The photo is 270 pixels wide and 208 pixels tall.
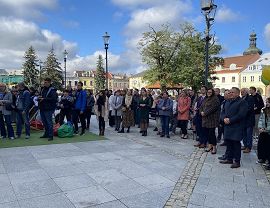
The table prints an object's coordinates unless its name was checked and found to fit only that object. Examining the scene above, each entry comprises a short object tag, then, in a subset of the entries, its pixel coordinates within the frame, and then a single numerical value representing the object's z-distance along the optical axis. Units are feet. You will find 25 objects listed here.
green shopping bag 23.40
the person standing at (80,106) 24.68
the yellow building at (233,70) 174.70
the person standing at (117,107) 26.88
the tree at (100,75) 194.16
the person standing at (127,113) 26.71
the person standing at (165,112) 24.34
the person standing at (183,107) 24.30
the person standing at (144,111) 25.41
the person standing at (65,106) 25.97
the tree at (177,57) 88.22
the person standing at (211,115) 18.77
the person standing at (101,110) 24.84
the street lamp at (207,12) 23.21
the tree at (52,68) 133.27
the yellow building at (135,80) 253.39
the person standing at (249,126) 19.60
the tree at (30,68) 129.31
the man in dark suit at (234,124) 15.66
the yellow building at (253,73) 158.73
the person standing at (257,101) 20.78
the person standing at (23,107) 22.06
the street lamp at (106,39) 40.48
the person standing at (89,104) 26.13
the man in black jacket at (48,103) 21.42
